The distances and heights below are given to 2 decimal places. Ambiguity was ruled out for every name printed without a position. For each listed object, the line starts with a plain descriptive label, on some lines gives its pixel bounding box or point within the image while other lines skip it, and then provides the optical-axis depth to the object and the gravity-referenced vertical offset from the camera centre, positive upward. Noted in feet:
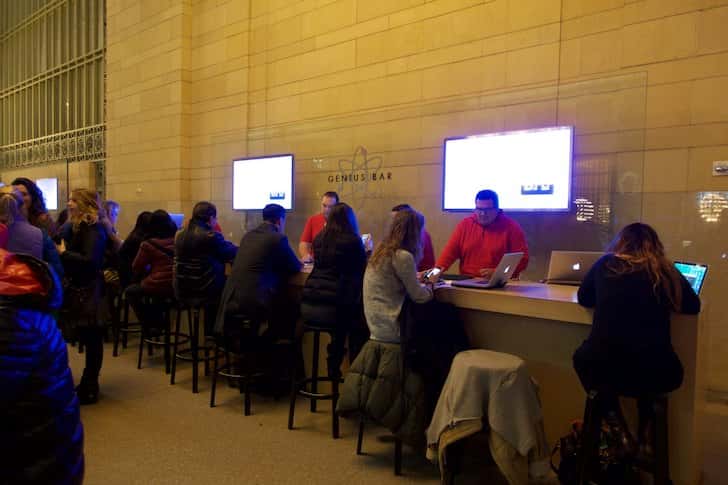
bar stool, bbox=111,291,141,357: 16.38 -3.85
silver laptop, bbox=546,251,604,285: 9.80 -1.01
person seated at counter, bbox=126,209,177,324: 14.12 -1.53
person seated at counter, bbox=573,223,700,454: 6.97 -1.49
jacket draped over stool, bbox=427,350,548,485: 7.61 -3.00
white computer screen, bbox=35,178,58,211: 34.82 +0.72
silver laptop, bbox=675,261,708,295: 8.79 -0.97
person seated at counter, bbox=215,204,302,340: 11.20 -1.51
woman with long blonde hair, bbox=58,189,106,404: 11.66 -1.38
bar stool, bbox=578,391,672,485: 7.09 -3.15
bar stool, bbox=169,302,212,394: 12.96 -3.61
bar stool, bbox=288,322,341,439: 10.47 -3.66
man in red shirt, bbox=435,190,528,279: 12.80 -0.70
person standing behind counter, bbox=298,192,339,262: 17.29 -0.81
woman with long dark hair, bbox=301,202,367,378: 10.15 -1.29
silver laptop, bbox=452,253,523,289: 9.25 -1.14
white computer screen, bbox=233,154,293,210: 20.17 +1.02
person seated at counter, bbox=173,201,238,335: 12.60 -1.32
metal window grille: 33.01 +8.55
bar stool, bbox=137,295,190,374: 14.67 -3.72
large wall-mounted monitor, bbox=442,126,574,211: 13.16 +1.20
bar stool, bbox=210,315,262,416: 11.35 -3.06
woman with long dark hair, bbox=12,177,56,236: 11.80 -0.04
